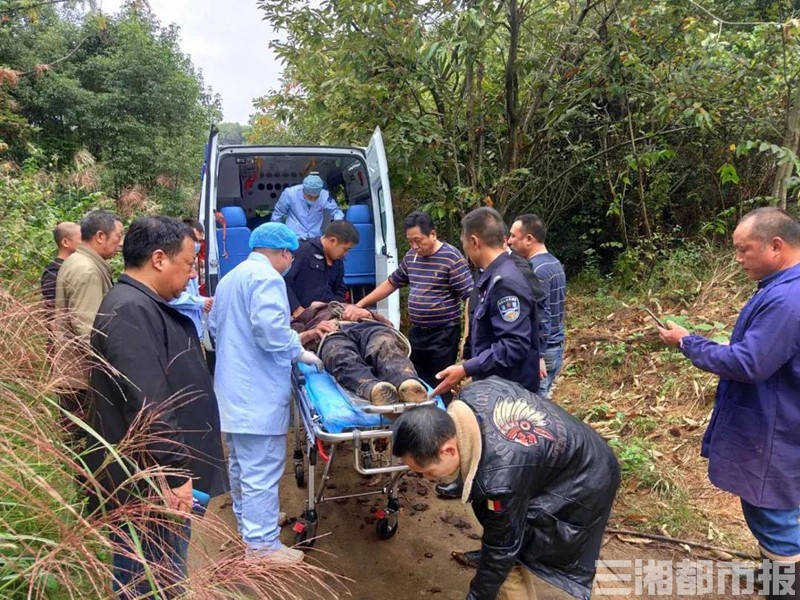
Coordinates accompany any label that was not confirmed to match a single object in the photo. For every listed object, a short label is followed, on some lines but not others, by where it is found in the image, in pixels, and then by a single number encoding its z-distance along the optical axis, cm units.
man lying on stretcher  265
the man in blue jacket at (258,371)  271
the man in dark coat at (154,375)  171
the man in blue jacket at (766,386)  213
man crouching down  181
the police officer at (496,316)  266
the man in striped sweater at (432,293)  384
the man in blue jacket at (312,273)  412
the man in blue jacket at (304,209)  548
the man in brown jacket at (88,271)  281
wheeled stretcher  254
